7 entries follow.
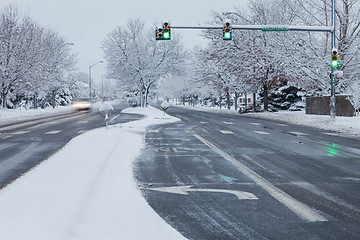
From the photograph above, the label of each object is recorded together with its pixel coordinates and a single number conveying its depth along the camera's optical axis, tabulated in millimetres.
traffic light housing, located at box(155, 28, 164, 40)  17766
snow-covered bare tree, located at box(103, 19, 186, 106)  43469
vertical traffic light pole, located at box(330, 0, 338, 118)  20192
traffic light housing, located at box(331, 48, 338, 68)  19720
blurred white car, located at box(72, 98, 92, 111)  52344
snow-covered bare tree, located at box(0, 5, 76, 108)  35688
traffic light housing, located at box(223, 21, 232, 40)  18000
